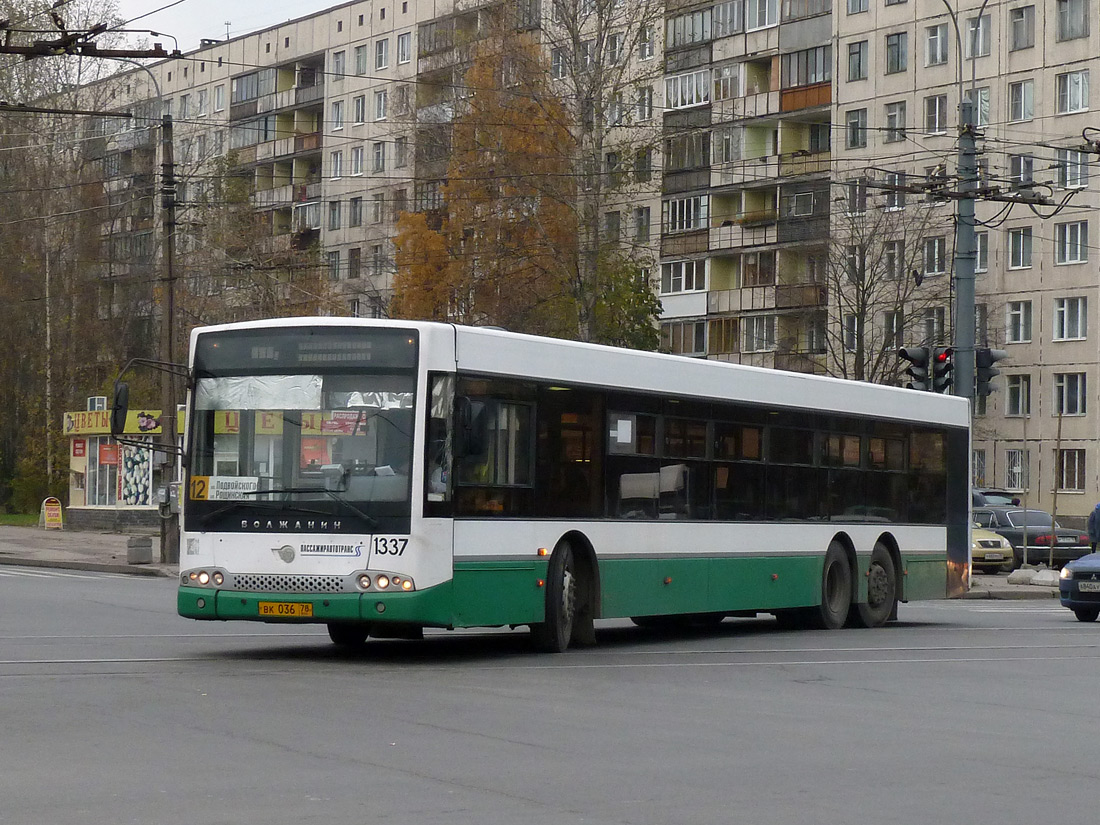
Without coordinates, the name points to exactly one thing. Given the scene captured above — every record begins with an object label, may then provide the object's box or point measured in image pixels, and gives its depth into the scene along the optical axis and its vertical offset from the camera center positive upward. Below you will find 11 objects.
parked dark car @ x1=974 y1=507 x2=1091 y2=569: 45.53 -1.15
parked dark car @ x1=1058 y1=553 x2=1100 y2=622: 24.70 -1.27
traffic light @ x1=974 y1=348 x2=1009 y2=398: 30.12 +1.85
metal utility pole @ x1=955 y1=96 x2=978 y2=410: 30.09 +3.17
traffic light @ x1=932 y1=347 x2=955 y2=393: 29.67 +1.78
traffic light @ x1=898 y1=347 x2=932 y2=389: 29.77 +1.83
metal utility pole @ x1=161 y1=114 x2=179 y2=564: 34.88 +3.40
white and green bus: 15.31 -0.06
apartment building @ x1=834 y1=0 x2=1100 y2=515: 64.69 +8.70
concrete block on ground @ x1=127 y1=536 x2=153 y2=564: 36.34 -1.57
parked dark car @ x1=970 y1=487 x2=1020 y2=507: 48.80 -0.34
